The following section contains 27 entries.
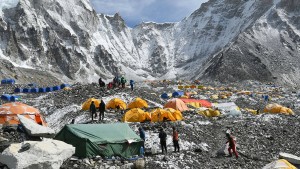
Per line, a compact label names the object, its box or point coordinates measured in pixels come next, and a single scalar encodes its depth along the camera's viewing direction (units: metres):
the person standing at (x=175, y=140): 23.23
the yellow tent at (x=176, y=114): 32.25
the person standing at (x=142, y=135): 24.14
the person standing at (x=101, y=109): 31.82
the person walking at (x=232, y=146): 22.97
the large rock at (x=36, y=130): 20.28
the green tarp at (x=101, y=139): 20.83
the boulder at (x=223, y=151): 23.64
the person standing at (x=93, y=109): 32.25
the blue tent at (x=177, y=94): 59.78
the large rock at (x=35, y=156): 15.50
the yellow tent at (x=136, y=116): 31.77
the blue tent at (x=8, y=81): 83.14
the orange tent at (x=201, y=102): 47.47
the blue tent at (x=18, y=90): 64.50
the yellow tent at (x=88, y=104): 37.97
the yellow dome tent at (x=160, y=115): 31.50
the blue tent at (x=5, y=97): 52.14
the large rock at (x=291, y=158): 19.58
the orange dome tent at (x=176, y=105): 38.84
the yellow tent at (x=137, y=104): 38.81
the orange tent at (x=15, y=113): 28.62
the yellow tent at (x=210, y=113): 37.60
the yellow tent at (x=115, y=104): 38.44
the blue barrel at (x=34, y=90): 65.18
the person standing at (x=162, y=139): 22.86
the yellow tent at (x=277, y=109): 42.11
